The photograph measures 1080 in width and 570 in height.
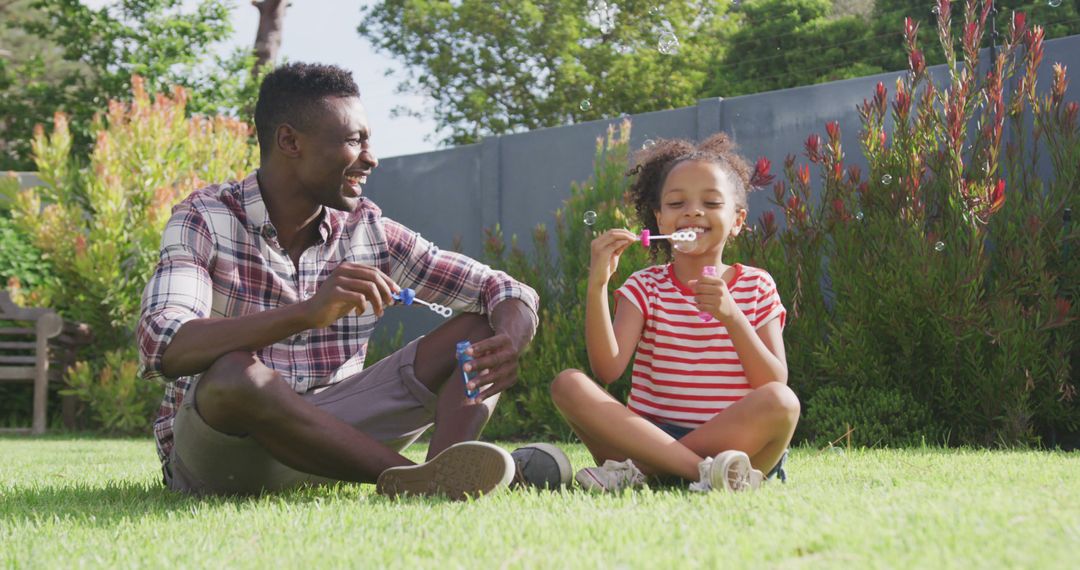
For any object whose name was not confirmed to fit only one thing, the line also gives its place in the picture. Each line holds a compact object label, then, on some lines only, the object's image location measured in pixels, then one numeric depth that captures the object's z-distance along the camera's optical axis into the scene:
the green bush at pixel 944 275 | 5.00
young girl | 2.97
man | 2.85
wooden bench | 7.99
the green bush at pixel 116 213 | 7.97
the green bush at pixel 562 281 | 6.46
